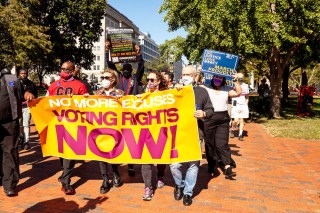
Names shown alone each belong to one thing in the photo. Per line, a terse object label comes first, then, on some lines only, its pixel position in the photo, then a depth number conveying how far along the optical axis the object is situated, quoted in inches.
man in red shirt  211.9
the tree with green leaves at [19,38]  1023.6
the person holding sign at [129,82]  253.1
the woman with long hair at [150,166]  203.0
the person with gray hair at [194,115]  194.8
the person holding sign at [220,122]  242.8
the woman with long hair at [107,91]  217.7
